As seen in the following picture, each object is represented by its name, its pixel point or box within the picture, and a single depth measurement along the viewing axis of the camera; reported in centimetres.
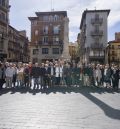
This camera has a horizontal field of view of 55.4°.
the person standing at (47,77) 804
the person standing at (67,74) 836
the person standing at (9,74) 784
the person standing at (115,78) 802
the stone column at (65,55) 1095
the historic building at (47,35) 2937
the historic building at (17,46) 2859
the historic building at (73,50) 4796
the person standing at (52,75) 819
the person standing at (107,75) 816
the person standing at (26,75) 795
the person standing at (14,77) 805
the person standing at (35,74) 787
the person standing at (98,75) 838
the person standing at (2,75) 757
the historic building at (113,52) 3126
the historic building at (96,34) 2792
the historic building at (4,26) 2138
